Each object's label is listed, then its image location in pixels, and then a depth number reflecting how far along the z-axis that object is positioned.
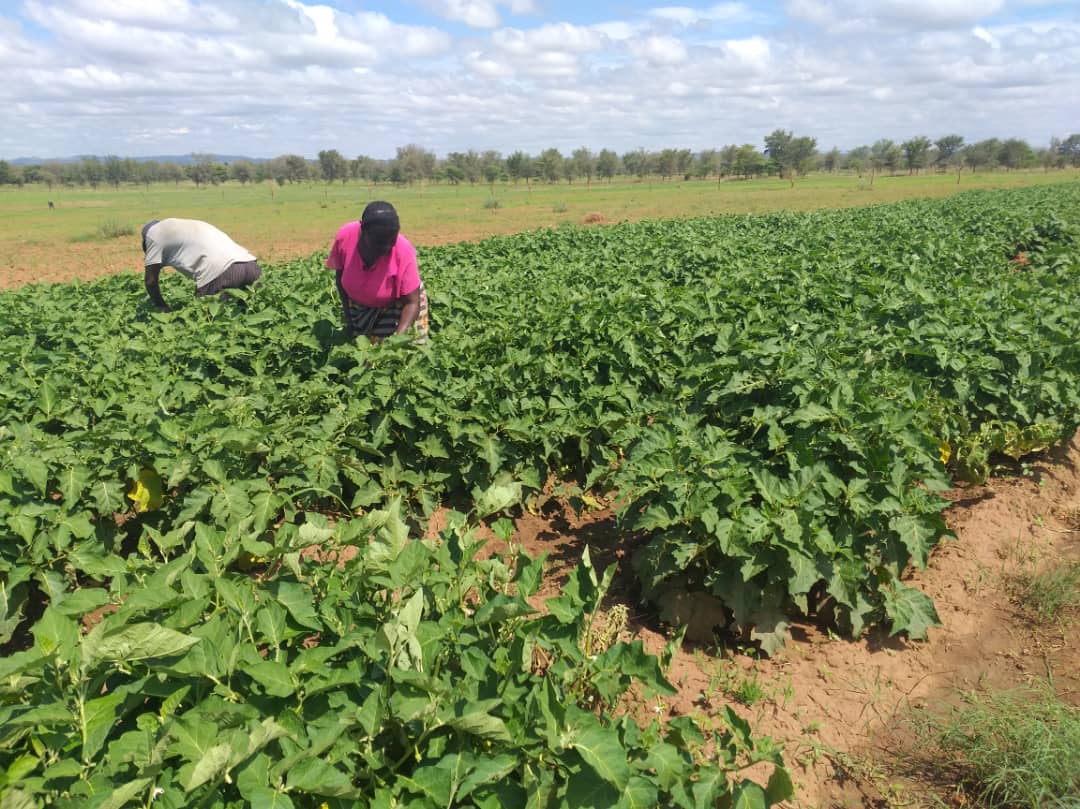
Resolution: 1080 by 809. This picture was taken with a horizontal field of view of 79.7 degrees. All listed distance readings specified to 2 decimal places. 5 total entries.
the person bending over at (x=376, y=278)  4.86
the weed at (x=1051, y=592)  3.38
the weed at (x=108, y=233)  25.89
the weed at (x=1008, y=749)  2.21
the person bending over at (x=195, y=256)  6.40
